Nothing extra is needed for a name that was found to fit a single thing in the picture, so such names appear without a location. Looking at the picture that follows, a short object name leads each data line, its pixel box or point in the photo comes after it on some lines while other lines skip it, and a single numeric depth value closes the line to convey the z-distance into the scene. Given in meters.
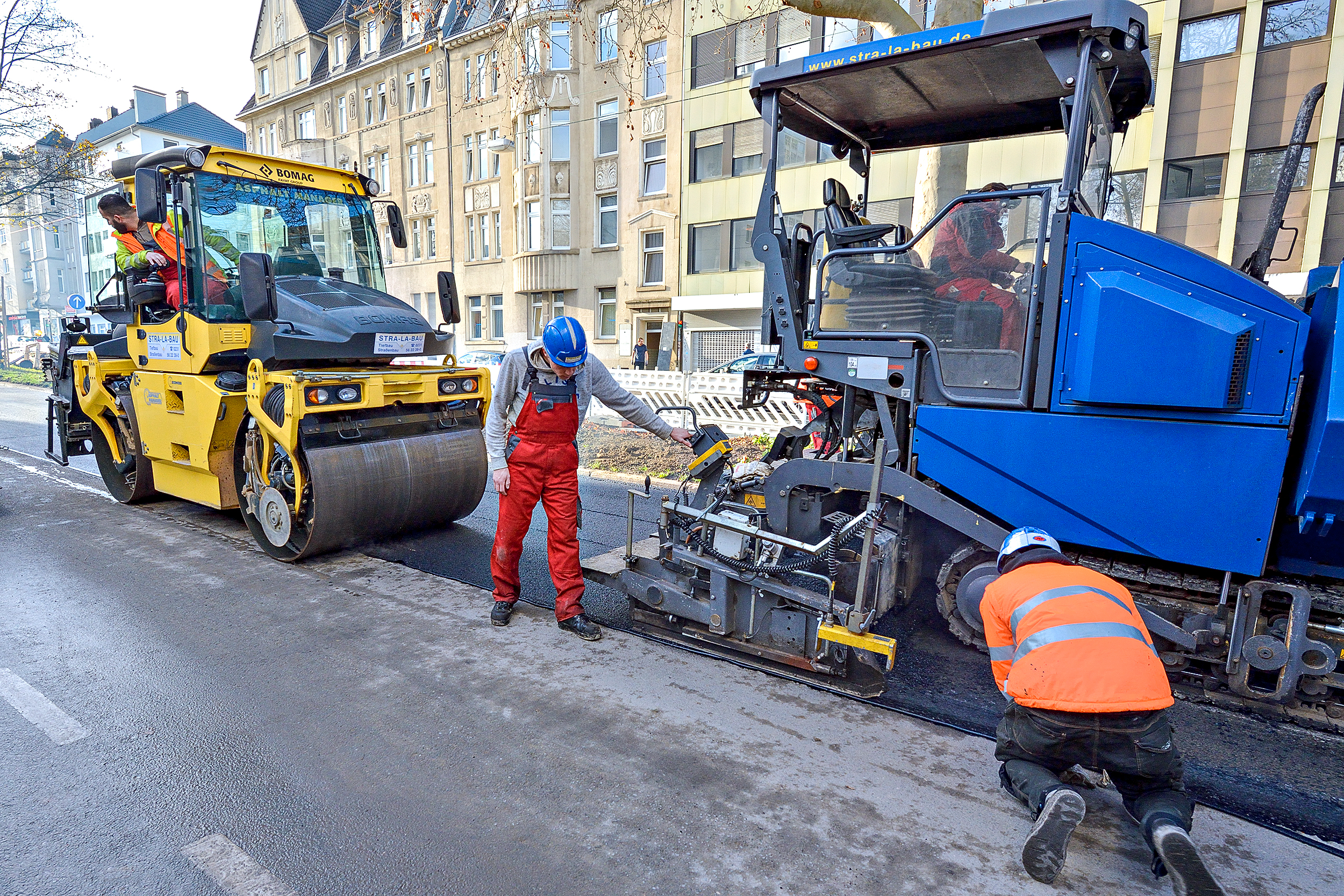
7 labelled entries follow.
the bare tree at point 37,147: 16.98
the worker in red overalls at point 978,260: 3.60
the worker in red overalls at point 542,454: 4.53
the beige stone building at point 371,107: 28.91
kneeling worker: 2.50
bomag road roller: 5.67
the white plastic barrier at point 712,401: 12.30
